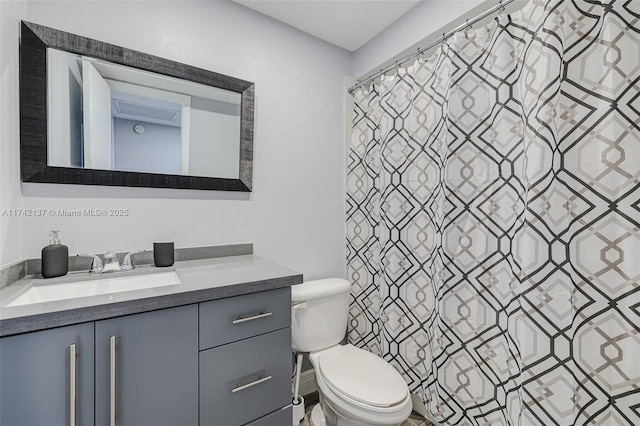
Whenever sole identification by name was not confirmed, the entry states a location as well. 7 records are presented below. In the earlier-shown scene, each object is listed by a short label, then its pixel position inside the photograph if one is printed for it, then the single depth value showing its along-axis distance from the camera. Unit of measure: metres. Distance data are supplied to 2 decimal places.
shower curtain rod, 1.26
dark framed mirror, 1.22
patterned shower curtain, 0.92
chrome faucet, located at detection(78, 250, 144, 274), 1.29
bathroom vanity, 0.80
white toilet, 1.26
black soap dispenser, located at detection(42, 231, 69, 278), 1.17
